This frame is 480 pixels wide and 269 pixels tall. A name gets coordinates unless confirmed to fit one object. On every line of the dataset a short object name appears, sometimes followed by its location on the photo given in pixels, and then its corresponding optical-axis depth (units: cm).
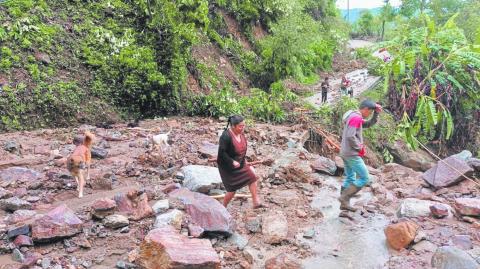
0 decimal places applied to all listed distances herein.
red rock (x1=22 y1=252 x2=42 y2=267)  426
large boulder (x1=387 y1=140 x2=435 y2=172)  1213
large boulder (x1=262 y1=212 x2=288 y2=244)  537
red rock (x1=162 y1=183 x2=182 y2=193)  630
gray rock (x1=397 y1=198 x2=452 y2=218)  608
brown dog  582
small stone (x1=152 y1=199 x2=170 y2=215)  549
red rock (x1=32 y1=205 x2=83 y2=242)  467
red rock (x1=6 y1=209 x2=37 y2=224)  512
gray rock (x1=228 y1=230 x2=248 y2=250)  513
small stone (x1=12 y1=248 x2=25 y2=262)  436
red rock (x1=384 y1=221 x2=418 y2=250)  522
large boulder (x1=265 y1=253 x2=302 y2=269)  472
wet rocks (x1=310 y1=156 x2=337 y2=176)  864
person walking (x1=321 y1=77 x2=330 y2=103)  1745
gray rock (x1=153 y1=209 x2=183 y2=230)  510
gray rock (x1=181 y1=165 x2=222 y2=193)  641
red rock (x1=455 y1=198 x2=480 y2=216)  595
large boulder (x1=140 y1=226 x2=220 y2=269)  411
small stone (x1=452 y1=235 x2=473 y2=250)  521
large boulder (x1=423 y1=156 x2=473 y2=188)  714
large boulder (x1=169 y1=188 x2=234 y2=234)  517
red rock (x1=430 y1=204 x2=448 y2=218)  595
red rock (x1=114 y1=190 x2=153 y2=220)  539
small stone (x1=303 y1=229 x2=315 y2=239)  558
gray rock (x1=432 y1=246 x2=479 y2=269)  456
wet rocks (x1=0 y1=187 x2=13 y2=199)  578
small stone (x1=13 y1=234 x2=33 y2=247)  458
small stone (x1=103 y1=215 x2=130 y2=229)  514
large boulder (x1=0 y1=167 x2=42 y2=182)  647
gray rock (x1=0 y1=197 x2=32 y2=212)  545
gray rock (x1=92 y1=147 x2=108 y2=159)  786
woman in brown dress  540
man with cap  579
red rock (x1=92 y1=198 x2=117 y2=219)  527
